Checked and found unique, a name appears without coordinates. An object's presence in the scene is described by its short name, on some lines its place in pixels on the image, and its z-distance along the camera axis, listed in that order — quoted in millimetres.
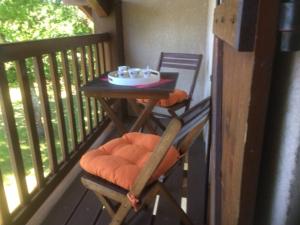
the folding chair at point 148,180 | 973
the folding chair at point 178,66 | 2623
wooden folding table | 1841
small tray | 1952
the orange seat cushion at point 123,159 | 1297
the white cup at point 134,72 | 2037
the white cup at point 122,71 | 2094
